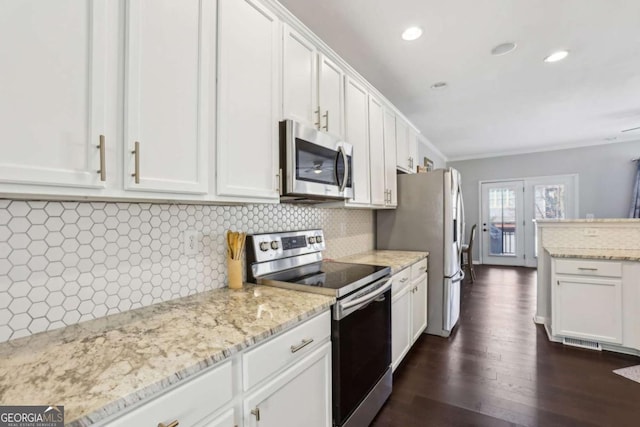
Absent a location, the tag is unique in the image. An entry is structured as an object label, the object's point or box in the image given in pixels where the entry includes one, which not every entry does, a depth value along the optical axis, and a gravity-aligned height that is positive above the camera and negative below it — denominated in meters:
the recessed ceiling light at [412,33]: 2.17 +1.35
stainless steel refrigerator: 3.12 -0.14
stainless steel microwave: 1.66 +0.32
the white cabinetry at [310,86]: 1.74 +0.84
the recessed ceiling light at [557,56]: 2.57 +1.40
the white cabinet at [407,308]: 2.33 -0.80
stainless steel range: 1.50 -0.49
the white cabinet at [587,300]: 2.72 -0.77
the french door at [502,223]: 6.94 -0.13
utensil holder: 1.67 -0.32
